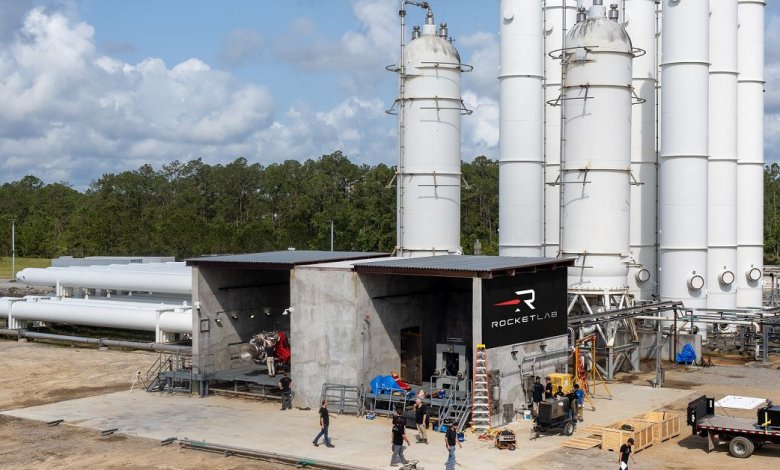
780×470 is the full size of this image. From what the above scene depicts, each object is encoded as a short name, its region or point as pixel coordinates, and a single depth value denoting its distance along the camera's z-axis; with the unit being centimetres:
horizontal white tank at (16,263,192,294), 5138
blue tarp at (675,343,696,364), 4191
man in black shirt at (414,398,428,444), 2619
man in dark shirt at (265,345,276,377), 3400
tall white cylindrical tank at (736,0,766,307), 5225
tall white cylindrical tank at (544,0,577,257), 5056
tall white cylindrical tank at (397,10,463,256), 4425
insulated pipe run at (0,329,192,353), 4484
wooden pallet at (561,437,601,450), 2592
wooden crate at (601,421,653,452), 2548
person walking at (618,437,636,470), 2169
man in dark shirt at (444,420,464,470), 2283
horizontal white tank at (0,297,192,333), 4700
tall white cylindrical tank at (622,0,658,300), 5022
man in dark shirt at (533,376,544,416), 2853
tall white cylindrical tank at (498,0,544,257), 4912
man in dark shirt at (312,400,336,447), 2542
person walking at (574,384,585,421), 2938
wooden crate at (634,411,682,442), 2691
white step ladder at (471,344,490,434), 2783
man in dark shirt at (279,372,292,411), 3119
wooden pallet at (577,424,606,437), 2714
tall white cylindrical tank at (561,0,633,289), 4100
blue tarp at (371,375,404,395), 3019
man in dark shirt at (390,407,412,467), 2355
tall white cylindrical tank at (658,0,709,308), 4509
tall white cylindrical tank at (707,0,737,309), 4856
